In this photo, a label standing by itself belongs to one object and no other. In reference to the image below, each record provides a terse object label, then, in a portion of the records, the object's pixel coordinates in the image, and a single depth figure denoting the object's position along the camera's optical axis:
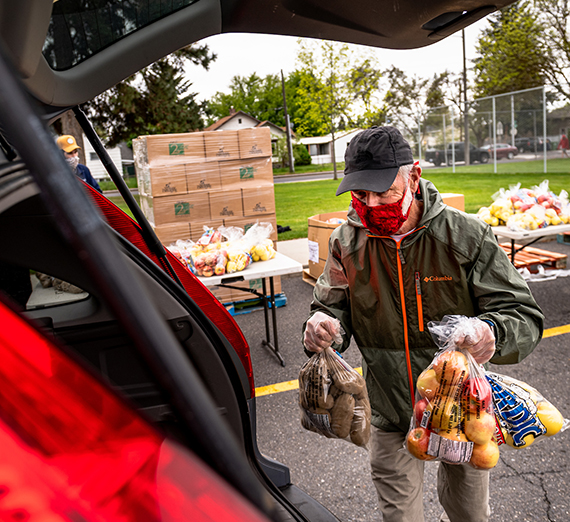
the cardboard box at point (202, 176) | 5.95
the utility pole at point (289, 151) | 34.25
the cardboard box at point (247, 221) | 6.18
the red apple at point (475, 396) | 1.54
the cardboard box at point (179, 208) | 5.89
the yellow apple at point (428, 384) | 1.58
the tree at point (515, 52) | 18.95
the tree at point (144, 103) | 14.64
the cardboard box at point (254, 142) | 6.02
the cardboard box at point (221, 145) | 5.95
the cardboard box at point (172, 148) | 5.75
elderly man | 1.75
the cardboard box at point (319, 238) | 6.20
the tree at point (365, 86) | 20.64
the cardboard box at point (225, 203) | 6.07
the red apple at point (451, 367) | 1.53
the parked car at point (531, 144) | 18.36
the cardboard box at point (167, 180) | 5.79
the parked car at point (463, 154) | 21.80
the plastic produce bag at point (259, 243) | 4.94
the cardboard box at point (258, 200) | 6.18
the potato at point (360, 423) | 1.80
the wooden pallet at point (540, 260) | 6.48
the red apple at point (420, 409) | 1.64
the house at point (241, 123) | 52.78
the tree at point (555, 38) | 17.91
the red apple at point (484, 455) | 1.54
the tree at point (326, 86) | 19.80
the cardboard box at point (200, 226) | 6.07
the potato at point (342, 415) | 1.78
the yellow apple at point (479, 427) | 1.51
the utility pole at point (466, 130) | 21.34
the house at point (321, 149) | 66.00
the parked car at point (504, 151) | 19.56
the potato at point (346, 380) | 1.78
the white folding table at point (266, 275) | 4.51
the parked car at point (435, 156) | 23.83
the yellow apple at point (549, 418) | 1.68
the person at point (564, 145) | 17.43
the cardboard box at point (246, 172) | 6.08
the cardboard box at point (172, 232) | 5.95
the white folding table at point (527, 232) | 5.46
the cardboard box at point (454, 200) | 6.66
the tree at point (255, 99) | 61.57
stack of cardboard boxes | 5.84
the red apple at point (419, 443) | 1.61
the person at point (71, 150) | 4.76
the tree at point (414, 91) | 35.03
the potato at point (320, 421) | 1.79
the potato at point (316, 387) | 1.79
